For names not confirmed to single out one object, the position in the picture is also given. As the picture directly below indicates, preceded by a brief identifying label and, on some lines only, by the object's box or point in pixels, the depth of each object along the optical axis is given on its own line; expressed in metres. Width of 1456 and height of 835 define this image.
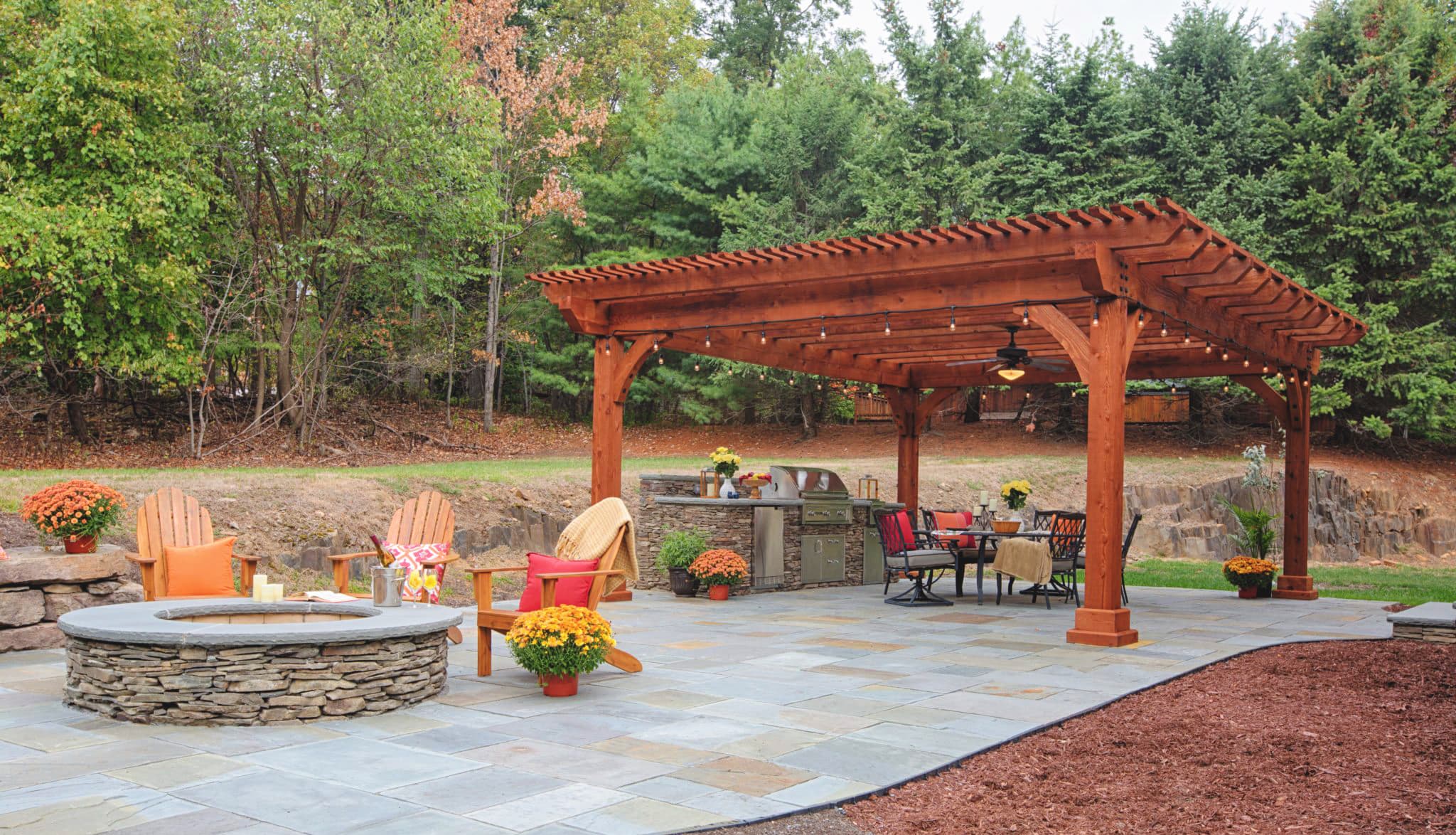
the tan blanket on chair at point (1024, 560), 9.23
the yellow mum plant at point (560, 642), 5.07
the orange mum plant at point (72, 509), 6.41
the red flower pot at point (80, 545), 6.61
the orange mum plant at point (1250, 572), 10.34
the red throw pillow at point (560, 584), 5.78
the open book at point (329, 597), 5.48
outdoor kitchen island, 9.99
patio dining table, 9.38
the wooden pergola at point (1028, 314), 7.11
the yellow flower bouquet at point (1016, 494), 10.32
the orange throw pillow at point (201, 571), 6.29
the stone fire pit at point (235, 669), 4.43
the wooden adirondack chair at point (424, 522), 7.09
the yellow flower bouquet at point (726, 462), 10.13
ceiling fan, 9.58
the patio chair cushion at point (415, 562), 6.89
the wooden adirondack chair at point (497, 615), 5.53
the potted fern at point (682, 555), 9.71
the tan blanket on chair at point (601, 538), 6.13
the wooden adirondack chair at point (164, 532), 6.10
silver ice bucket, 5.50
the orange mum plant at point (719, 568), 9.51
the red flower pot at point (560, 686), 5.20
